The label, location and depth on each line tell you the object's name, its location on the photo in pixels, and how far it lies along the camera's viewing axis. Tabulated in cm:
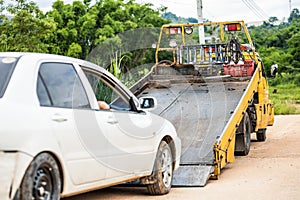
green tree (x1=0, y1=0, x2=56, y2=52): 1967
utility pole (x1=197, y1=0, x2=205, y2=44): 2914
